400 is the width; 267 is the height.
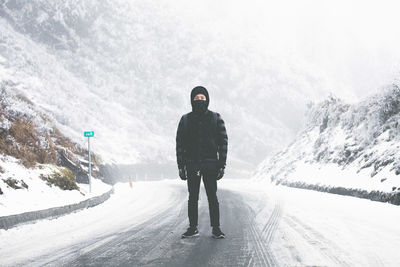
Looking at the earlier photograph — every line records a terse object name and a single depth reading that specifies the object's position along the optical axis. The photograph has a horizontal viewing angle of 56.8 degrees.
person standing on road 5.17
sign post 13.98
